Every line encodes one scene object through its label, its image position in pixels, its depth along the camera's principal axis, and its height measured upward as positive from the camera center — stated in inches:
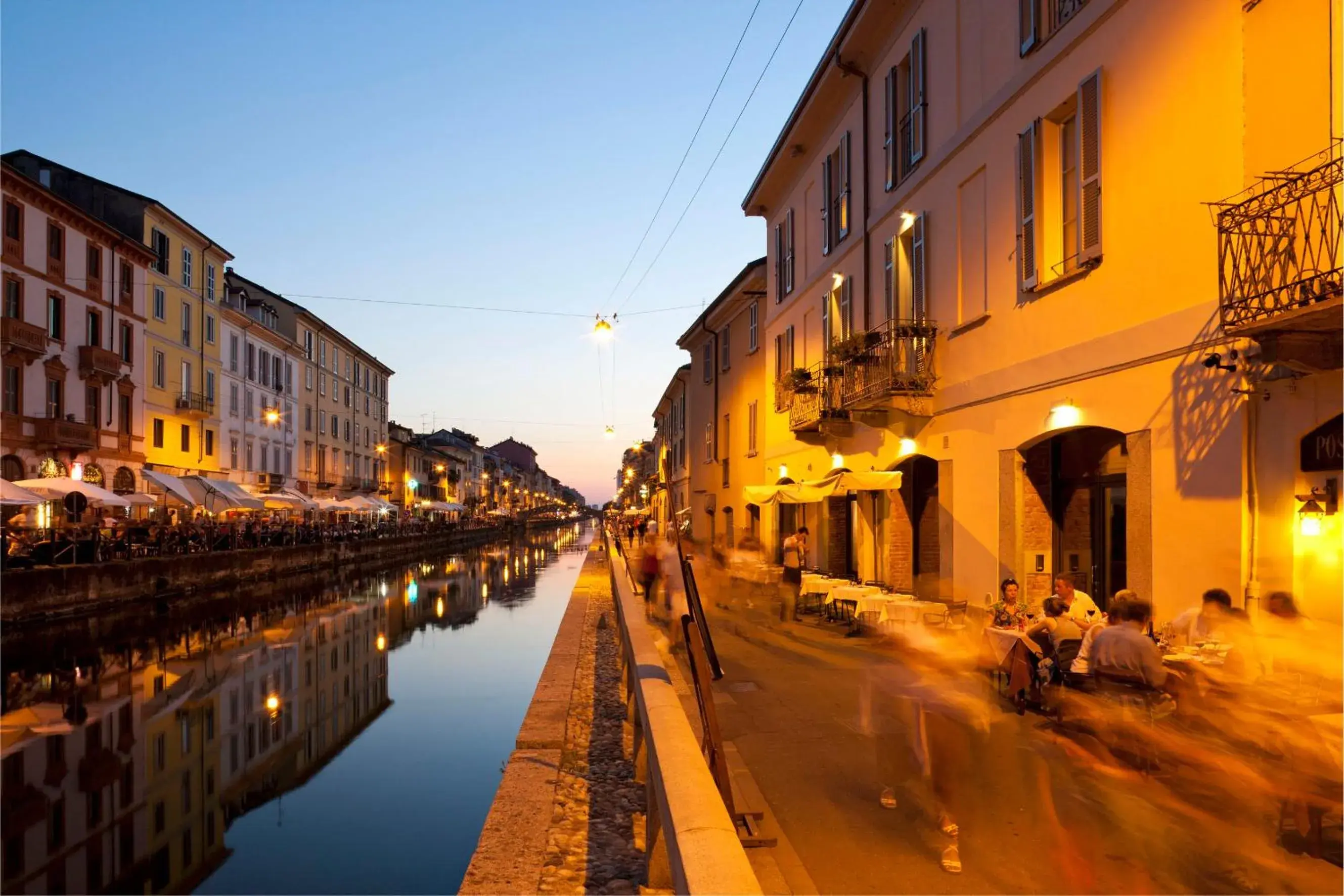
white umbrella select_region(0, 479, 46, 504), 740.6 -15.0
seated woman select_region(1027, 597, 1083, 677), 318.7 -53.0
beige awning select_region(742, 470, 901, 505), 544.7 -4.9
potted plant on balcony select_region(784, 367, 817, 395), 705.0 +76.1
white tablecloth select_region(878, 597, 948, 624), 470.9 -68.7
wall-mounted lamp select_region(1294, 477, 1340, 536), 261.3 -8.5
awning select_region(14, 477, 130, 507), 843.4 -11.0
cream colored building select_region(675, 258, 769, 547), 1118.4 +97.6
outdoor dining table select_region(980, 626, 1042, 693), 315.3 -62.7
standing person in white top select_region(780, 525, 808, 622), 591.5 -64.1
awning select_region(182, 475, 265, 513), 1274.6 -26.7
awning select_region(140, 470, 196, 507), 1104.2 -9.9
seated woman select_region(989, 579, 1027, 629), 348.5 -52.4
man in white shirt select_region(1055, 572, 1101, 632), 349.4 -47.8
